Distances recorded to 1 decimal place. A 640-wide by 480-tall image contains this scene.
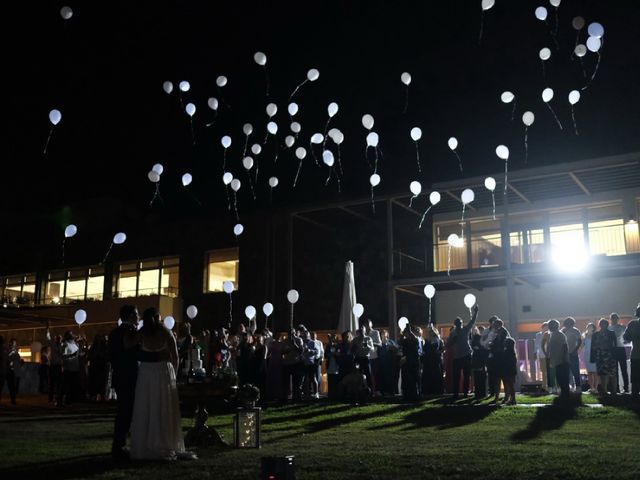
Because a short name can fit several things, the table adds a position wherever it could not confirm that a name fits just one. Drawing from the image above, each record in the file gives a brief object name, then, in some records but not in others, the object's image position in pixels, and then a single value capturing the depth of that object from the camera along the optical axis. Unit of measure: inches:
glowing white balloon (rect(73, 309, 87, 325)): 782.8
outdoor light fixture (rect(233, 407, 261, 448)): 301.9
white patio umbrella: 657.0
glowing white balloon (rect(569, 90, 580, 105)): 584.9
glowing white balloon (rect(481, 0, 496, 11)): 529.7
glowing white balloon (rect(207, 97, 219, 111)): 631.2
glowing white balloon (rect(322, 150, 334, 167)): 666.8
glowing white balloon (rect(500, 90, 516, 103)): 631.2
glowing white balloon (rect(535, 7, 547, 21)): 531.0
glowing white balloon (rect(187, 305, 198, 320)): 898.7
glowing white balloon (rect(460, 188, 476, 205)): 697.5
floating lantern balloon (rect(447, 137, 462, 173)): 653.7
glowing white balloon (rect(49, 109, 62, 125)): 574.0
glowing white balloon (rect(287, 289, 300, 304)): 749.3
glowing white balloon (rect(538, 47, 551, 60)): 555.8
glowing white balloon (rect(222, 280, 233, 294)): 821.5
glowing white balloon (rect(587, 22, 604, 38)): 494.6
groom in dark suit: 278.2
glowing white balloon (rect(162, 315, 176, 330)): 839.1
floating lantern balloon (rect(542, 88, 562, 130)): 587.4
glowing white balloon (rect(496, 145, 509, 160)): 658.2
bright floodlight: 701.3
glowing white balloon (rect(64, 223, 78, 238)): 812.4
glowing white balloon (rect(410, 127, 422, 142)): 663.1
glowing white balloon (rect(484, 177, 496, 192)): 692.7
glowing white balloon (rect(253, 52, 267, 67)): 611.8
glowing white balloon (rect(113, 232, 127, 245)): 892.6
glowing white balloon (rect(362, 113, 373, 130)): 644.7
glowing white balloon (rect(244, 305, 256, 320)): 764.6
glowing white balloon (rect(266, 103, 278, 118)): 660.1
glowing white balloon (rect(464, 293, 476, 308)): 675.7
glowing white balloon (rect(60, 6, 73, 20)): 490.3
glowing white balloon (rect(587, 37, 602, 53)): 513.7
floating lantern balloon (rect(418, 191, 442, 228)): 746.2
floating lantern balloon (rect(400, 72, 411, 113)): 613.8
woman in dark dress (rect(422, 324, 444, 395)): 568.1
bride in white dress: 269.3
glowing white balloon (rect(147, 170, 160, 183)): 716.7
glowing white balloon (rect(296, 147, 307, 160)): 702.6
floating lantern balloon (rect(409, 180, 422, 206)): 728.3
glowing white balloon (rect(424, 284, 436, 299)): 707.4
